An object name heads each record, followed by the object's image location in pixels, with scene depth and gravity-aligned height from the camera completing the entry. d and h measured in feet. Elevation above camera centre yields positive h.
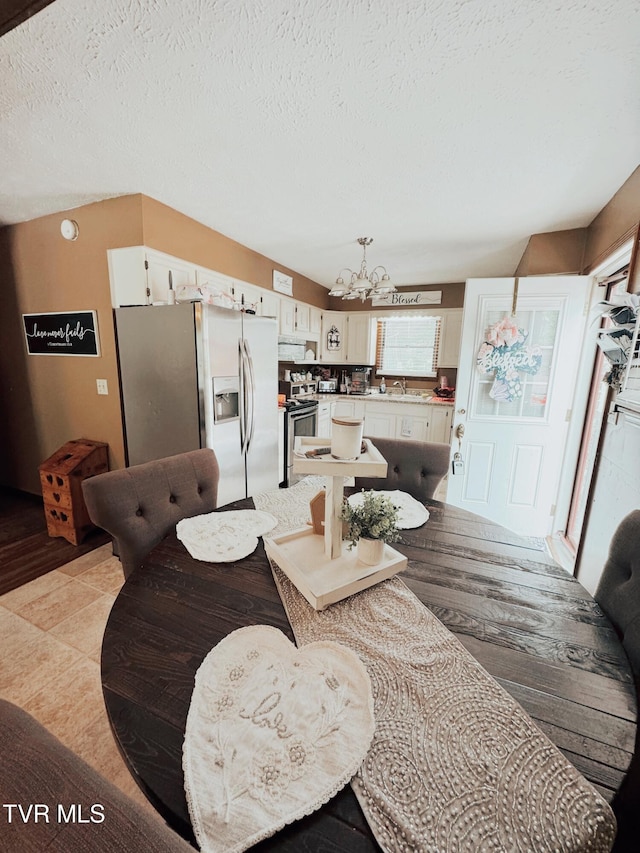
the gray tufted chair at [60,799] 1.09 -1.55
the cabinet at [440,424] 13.91 -2.53
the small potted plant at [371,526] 3.17 -1.52
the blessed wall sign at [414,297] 15.51 +2.80
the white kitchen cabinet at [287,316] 12.96 +1.57
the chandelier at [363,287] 9.37 +2.01
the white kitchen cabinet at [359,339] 16.47 +0.95
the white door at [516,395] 8.28 -0.81
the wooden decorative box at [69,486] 8.47 -3.27
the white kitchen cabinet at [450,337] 15.07 +1.05
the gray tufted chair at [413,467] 5.72 -1.77
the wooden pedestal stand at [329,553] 3.02 -1.93
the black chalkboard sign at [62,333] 8.70 +0.52
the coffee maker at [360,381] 16.76 -1.05
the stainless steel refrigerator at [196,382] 7.10 -0.59
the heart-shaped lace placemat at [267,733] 1.60 -2.07
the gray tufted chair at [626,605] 1.88 -1.97
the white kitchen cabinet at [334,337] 16.56 +1.01
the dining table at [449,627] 1.77 -2.08
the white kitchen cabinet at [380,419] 14.97 -2.57
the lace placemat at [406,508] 4.40 -2.03
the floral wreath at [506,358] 8.46 +0.11
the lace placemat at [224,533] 3.64 -2.03
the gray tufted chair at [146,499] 3.87 -1.76
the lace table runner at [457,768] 1.55 -2.07
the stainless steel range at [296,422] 11.70 -2.29
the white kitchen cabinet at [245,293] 10.47 +1.96
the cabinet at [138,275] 7.63 +1.77
